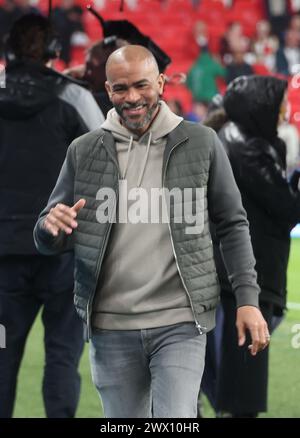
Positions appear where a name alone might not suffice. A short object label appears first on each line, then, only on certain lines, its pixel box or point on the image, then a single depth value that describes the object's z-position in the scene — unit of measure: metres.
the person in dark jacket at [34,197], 10.05
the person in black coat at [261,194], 10.16
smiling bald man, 7.43
